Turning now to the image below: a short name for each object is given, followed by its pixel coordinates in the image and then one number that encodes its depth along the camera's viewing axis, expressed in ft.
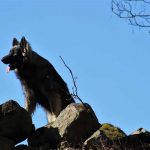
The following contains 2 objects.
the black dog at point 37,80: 50.75
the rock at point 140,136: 36.00
